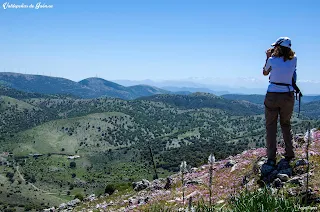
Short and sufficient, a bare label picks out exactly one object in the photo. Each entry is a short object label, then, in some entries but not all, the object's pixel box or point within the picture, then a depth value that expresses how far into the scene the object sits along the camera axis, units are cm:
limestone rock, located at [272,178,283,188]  932
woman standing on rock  981
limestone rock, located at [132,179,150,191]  1889
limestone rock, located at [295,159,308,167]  1017
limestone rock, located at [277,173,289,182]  955
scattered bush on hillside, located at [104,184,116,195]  2468
